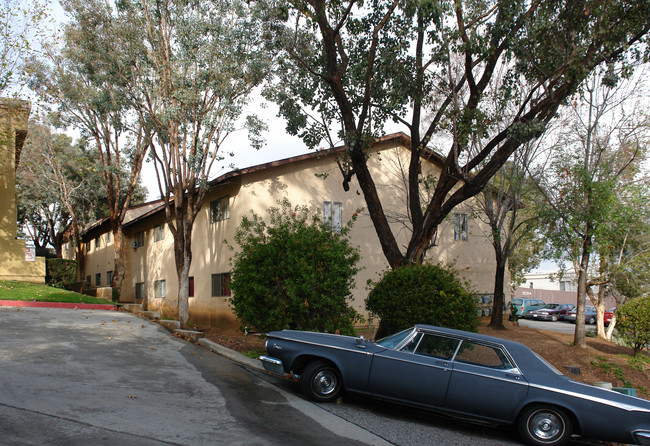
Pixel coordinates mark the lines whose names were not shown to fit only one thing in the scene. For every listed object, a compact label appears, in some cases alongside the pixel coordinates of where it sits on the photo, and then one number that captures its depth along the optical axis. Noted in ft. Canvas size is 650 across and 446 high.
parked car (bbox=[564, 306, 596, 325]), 114.25
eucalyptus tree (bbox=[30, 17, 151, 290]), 51.88
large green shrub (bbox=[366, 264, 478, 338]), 32.42
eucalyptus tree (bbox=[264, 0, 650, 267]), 33.88
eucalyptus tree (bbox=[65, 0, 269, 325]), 47.93
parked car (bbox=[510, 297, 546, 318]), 126.62
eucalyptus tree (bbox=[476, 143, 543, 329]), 56.90
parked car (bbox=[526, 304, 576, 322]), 117.98
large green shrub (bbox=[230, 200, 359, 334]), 33.55
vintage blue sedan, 21.45
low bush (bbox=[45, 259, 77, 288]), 84.99
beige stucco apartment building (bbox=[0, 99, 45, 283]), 63.21
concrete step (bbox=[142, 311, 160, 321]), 49.52
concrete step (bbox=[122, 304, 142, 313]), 52.90
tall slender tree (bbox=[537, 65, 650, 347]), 48.62
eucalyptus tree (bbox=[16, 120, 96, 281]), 86.48
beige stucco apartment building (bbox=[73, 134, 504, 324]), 57.41
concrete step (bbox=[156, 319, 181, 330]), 43.50
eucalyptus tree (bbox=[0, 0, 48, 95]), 48.01
